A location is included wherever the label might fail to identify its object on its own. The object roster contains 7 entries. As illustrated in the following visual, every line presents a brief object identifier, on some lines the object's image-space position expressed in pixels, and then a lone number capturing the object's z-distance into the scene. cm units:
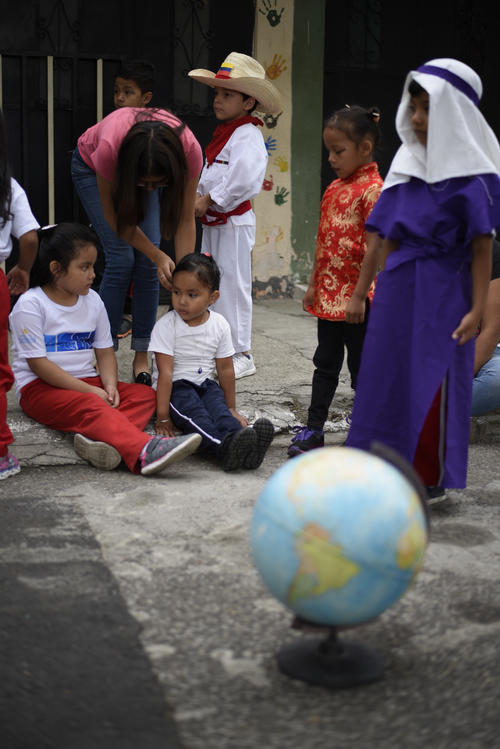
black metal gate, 669
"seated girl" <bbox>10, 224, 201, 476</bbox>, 429
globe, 229
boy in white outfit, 521
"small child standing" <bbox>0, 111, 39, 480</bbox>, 402
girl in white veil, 341
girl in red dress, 415
